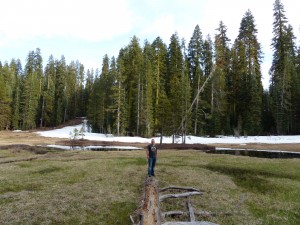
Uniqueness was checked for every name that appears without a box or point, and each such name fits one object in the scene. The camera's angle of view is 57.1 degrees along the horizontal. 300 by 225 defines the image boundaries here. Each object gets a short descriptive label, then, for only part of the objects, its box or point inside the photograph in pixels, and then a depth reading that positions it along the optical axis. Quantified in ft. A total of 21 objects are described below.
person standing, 55.98
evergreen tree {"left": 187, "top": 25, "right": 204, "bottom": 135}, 222.48
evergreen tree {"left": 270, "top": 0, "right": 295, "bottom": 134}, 189.16
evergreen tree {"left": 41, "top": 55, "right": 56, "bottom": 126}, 297.12
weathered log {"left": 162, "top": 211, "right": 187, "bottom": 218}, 35.76
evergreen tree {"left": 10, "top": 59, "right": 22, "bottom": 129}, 274.57
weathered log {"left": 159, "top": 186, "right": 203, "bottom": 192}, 47.16
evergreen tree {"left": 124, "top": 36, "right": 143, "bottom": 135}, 208.44
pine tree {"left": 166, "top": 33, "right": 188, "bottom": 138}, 154.30
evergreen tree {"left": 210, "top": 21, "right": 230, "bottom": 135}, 200.64
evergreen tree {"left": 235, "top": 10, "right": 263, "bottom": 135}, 193.77
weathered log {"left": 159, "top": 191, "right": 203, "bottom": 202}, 41.62
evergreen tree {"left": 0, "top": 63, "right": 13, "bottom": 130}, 253.85
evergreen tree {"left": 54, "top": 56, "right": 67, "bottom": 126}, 313.32
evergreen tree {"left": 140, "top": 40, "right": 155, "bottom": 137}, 198.59
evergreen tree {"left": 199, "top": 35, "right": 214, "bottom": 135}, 205.57
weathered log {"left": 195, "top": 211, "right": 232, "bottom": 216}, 36.78
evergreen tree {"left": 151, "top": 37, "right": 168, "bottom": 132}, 217.97
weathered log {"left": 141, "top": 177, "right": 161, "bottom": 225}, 29.45
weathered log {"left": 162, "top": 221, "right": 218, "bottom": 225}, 27.45
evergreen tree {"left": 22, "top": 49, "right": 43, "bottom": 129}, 273.13
